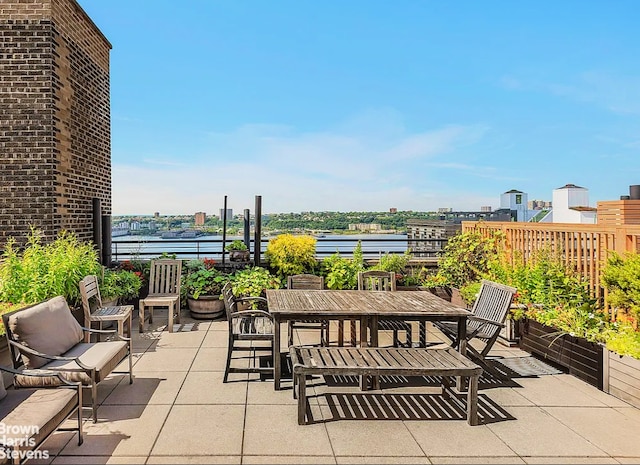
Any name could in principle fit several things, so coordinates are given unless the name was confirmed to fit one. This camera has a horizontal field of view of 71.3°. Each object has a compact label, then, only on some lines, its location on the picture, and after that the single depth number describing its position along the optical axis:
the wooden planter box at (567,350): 3.98
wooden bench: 3.16
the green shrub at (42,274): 4.89
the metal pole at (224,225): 8.65
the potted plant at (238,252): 8.16
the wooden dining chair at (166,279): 6.79
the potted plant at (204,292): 6.96
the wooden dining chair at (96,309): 5.02
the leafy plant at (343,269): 7.28
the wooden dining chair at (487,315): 4.30
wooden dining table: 3.87
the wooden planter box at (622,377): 3.56
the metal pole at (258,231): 7.97
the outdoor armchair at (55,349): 3.23
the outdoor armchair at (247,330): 4.09
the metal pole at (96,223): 7.62
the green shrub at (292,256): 7.58
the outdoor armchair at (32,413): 2.24
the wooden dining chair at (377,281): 5.81
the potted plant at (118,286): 6.27
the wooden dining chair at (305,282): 5.77
